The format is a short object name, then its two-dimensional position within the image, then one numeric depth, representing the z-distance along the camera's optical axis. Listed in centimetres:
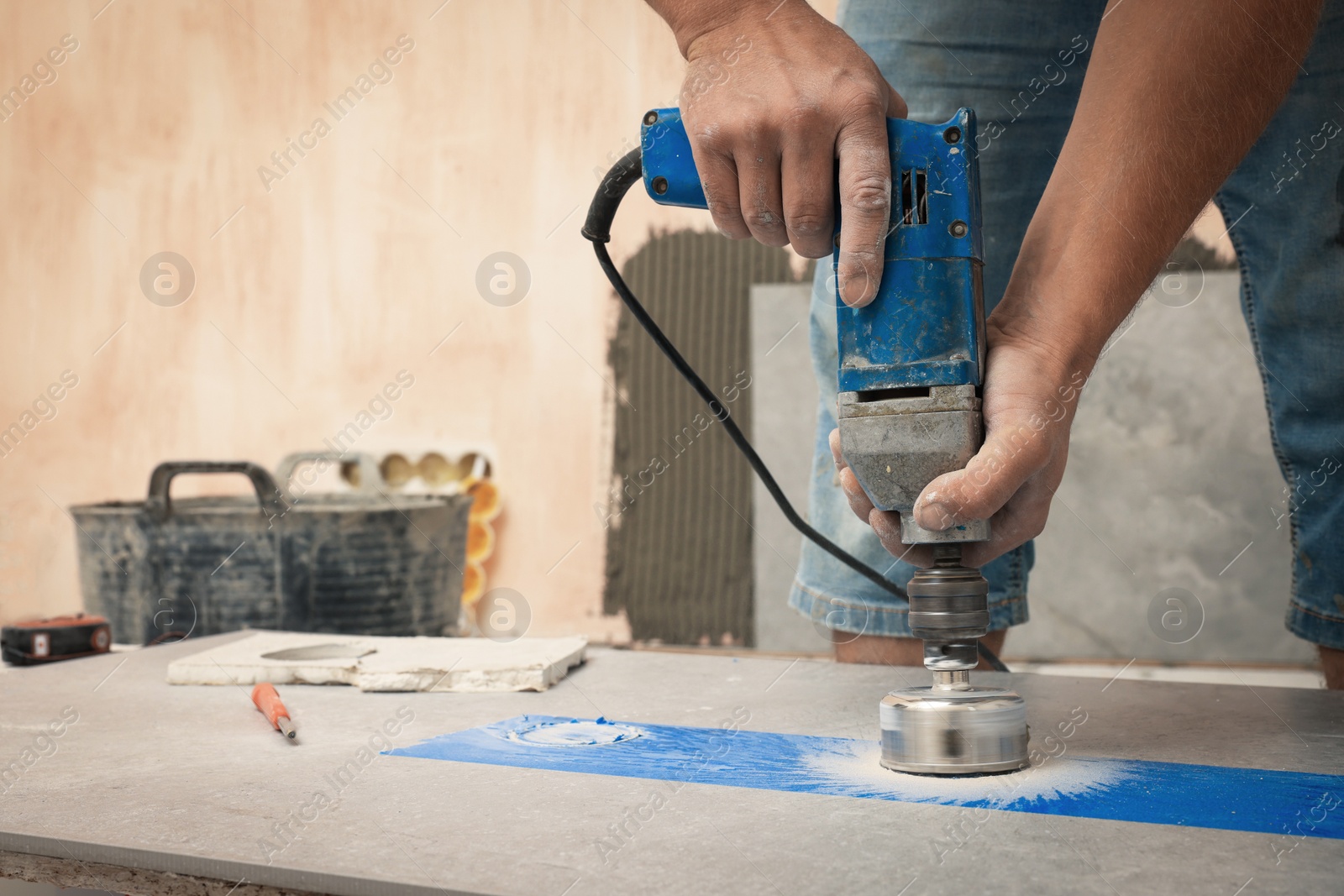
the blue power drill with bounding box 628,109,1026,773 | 67
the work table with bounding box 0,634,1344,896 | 49
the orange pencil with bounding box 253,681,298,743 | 79
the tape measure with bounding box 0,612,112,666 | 115
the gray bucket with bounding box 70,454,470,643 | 160
